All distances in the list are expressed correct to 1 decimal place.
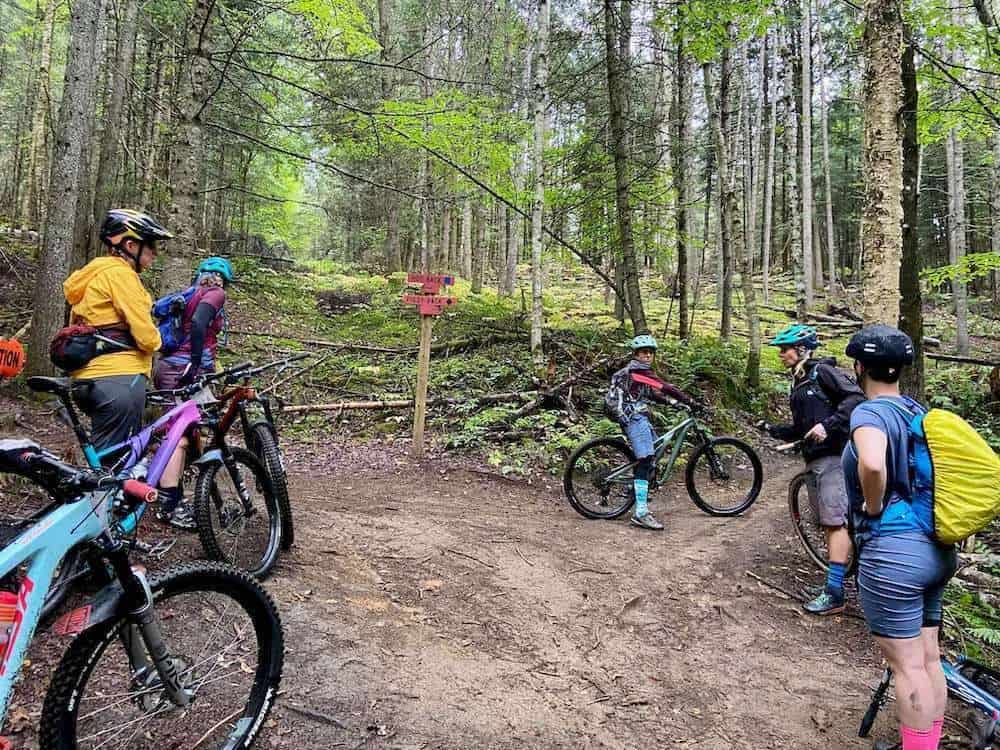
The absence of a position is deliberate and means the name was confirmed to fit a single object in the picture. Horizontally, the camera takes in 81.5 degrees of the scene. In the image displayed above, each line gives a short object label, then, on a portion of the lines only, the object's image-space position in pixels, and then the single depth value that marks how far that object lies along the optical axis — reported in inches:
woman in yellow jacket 136.3
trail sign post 319.9
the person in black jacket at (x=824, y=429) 182.2
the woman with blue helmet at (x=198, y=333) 177.3
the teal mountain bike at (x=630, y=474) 260.5
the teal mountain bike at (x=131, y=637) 81.3
